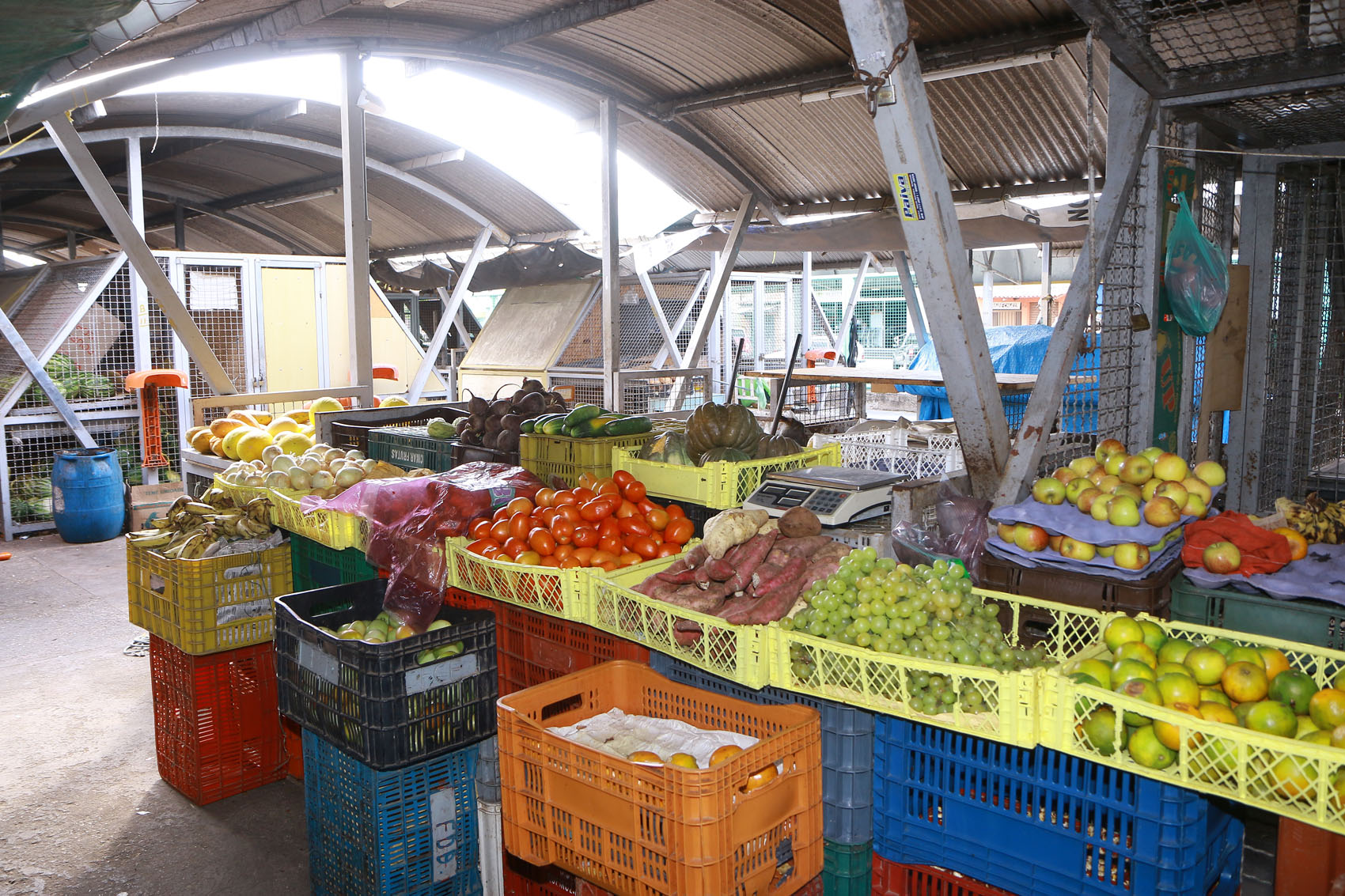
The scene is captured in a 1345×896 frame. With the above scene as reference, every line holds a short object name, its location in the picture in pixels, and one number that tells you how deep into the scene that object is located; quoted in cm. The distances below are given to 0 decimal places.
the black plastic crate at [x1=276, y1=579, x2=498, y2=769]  295
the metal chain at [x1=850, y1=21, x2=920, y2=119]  304
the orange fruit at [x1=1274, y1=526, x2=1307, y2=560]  289
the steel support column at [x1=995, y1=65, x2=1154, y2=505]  361
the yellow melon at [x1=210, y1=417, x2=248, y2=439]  752
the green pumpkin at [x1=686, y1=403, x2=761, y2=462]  419
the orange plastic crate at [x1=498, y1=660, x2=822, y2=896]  221
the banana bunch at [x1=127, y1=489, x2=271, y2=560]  413
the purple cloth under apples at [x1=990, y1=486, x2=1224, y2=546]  288
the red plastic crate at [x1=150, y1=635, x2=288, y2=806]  404
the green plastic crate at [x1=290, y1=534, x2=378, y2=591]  419
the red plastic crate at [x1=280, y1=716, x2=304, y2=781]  432
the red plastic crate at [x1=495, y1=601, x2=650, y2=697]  321
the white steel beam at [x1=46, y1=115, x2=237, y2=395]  688
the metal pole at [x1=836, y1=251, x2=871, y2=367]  1570
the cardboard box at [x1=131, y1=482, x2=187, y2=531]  928
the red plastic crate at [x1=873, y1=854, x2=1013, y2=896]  243
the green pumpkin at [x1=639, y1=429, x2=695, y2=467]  425
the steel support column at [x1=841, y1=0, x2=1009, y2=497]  307
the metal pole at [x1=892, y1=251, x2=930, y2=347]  1115
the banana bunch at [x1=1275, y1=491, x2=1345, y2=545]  305
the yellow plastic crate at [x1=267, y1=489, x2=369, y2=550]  404
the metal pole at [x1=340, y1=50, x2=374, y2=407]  712
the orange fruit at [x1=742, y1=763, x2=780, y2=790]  237
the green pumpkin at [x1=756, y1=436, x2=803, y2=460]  429
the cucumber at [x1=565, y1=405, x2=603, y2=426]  467
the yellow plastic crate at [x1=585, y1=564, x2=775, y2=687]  260
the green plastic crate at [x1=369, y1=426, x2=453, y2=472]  558
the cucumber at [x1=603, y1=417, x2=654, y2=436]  459
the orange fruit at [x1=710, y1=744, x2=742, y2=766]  239
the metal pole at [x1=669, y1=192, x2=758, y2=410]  955
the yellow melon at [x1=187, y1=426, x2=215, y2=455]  755
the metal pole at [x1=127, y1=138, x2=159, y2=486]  994
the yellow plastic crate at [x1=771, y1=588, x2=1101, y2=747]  216
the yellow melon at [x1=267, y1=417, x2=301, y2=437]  729
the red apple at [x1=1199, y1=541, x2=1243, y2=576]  284
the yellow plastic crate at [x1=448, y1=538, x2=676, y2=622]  311
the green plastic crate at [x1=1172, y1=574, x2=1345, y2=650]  271
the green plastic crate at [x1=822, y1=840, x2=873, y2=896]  262
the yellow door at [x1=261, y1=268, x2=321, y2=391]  1073
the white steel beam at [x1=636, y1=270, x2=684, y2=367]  1219
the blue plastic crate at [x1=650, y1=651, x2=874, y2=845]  261
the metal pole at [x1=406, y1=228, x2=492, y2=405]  1205
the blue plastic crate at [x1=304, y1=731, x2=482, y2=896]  303
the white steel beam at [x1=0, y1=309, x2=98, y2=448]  895
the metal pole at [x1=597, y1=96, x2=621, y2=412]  830
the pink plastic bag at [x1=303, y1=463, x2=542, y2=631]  363
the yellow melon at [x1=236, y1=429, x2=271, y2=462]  685
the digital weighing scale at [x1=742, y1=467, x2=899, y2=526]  354
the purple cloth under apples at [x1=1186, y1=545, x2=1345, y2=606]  271
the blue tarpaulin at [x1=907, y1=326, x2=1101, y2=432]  1061
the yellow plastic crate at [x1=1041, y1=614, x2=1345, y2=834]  182
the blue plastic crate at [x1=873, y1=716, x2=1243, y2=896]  211
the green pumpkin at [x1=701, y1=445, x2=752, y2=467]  409
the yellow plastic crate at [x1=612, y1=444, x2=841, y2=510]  398
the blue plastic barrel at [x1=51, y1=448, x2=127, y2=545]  896
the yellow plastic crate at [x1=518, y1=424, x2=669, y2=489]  452
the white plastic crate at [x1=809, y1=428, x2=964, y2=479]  626
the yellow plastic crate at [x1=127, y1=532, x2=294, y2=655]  394
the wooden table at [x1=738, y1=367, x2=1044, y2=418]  905
